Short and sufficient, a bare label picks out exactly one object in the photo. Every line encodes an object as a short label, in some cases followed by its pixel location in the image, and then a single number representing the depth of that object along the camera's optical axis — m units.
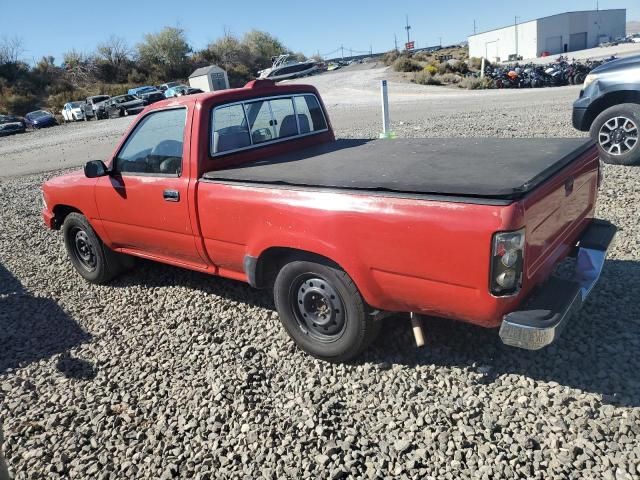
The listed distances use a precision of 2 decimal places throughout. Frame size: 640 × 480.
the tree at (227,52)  72.25
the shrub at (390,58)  52.53
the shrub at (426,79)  33.87
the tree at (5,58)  54.69
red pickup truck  2.58
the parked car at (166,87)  43.95
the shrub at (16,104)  44.28
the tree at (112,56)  62.25
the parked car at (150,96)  36.81
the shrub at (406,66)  41.25
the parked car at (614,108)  7.09
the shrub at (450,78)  33.09
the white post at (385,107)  8.95
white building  79.04
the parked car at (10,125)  32.41
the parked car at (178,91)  37.53
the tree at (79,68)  57.63
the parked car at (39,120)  35.22
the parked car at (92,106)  37.35
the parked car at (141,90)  40.78
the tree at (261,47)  76.88
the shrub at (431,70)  35.96
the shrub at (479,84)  29.48
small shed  48.12
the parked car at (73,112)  37.34
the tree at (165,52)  66.50
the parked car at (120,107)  36.25
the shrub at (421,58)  46.46
